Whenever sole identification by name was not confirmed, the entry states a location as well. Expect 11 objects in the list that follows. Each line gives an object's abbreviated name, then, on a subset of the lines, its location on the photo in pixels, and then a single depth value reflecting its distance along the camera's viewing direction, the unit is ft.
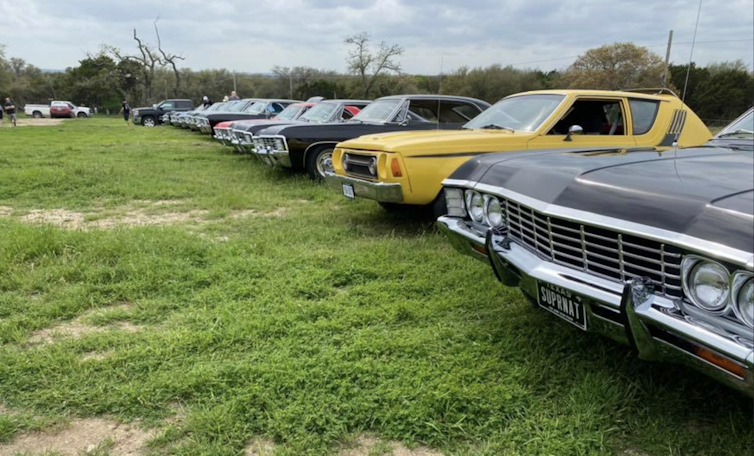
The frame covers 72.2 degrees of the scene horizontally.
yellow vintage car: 16.24
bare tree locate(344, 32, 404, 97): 139.64
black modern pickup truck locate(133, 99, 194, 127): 92.38
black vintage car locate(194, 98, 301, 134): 52.11
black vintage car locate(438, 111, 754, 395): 5.52
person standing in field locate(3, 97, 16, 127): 86.12
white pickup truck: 130.62
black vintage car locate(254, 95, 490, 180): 25.00
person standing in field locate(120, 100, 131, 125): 112.78
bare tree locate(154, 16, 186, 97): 142.20
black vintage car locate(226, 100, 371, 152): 31.76
